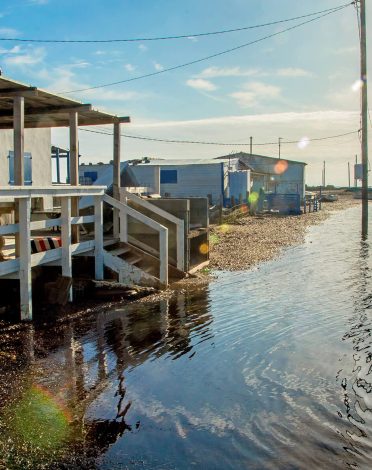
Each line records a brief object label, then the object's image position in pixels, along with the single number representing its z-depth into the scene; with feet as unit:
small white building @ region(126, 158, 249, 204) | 140.56
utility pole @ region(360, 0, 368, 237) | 75.51
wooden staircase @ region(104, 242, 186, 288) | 37.37
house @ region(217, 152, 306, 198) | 203.00
